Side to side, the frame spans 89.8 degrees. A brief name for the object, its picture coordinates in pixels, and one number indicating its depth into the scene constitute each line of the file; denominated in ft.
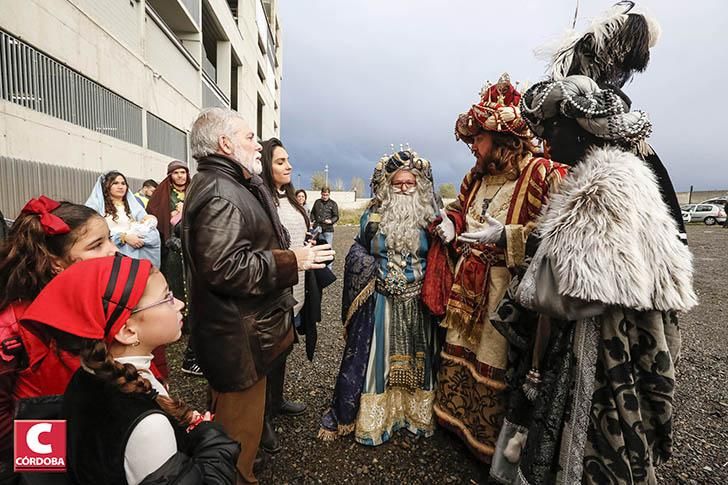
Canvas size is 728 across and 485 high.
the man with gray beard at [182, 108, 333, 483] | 5.71
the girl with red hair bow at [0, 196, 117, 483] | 4.70
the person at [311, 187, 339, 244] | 36.52
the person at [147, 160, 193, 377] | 15.64
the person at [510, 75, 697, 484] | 4.42
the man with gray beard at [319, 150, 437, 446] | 8.80
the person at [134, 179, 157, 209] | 19.79
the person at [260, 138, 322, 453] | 9.01
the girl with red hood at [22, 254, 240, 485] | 3.56
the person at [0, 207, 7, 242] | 7.61
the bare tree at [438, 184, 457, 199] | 162.50
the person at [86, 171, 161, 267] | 13.56
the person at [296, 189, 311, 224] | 32.83
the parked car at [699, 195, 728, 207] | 87.79
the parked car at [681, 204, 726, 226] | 79.20
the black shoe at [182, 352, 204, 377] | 12.09
